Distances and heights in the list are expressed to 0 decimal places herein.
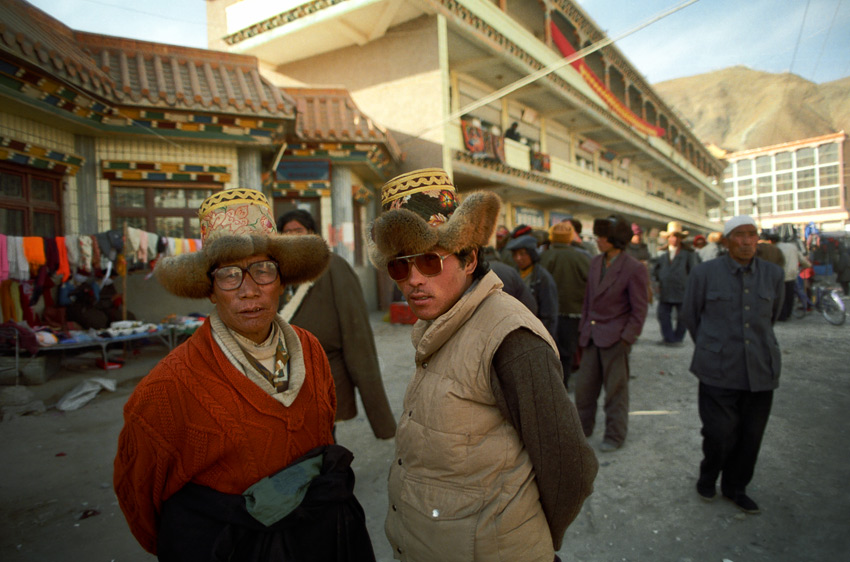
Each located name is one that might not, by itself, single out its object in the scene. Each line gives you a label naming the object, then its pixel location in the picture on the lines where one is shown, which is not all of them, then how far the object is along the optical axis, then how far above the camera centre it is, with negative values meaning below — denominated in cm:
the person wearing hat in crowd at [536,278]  462 -8
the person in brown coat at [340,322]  296 -30
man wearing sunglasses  124 -42
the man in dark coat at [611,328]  384 -51
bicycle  661 -66
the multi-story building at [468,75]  1139 +609
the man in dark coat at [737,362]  288 -63
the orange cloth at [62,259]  566 +32
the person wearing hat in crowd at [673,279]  772 -22
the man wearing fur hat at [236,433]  129 -46
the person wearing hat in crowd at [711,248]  845 +33
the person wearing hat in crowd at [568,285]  533 -18
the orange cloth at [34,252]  524 +39
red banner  1619 +750
